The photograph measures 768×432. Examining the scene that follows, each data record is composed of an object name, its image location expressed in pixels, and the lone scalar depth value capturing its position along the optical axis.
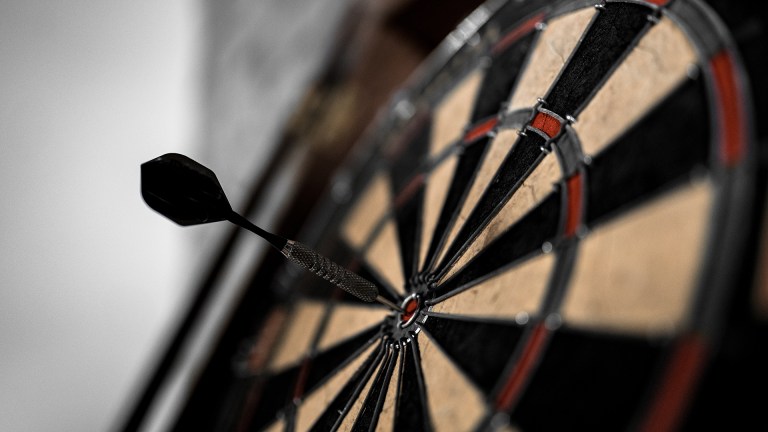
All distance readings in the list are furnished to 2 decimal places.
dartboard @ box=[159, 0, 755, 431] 0.28
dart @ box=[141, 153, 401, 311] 0.49
